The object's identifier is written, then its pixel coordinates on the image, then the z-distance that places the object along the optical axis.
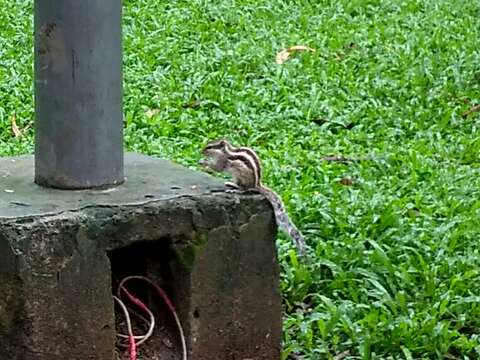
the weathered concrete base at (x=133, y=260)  3.29
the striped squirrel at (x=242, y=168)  3.70
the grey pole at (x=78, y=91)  3.46
